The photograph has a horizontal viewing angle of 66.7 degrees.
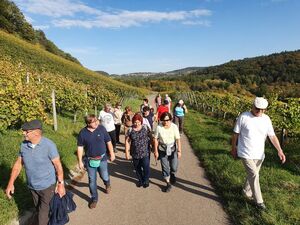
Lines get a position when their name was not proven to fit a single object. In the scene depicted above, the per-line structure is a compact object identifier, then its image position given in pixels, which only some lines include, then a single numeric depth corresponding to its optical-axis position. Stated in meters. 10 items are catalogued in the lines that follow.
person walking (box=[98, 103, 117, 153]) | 7.02
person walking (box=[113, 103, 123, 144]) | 8.18
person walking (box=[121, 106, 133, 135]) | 7.16
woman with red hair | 5.04
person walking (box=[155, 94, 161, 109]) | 12.67
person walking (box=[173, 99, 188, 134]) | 9.70
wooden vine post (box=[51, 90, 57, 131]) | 8.20
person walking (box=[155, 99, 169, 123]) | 8.68
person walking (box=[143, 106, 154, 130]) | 6.58
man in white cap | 3.99
